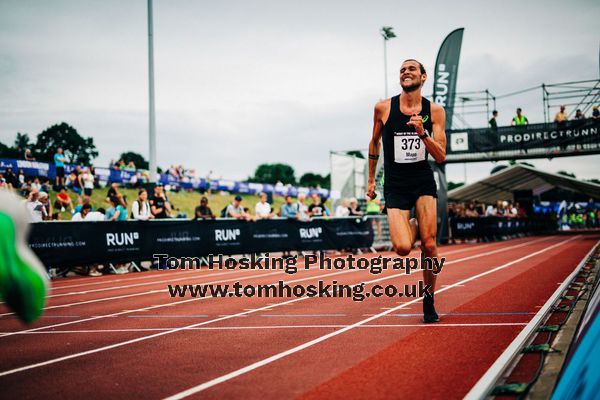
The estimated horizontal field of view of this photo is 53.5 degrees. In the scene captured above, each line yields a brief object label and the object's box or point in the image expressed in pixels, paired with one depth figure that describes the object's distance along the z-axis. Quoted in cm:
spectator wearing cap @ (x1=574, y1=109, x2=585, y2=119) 2635
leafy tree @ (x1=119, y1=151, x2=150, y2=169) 11248
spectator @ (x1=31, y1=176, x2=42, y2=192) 2141
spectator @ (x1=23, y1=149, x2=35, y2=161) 2628
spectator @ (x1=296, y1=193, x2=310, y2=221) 1964
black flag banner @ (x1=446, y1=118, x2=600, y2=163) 2628
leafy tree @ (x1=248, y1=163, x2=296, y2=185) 14600
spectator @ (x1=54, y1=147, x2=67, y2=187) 2558
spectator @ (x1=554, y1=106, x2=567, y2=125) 2675
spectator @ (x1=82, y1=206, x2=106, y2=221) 1552
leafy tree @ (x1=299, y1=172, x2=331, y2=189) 15155
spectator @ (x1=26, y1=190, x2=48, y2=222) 1391
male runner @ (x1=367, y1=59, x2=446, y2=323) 602
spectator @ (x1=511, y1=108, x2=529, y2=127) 2755
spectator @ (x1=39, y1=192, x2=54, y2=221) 1461
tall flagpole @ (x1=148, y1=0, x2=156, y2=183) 1938
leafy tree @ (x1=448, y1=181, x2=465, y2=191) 14225
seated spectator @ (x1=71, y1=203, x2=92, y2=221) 1570
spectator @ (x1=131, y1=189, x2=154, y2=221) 1571
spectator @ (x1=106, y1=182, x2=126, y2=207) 1538
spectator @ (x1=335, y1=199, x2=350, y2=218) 2159
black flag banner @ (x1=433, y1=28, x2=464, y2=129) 2628
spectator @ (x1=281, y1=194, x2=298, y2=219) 1952
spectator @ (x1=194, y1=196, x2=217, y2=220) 1748
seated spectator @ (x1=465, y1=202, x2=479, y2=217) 3078
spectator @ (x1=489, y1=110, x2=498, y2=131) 2783
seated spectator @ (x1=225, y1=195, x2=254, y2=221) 1827
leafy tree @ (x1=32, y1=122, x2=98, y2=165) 9062
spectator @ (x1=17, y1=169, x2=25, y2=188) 2480
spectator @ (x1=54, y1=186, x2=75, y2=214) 2191
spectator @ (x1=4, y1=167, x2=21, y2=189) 2206
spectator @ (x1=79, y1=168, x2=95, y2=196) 2736
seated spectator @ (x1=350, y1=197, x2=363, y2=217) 2155
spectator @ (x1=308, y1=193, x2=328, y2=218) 2123
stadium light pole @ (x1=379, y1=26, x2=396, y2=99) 3888
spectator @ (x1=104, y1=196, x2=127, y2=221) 1529
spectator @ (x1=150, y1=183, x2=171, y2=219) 1661
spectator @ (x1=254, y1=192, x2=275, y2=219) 1905
